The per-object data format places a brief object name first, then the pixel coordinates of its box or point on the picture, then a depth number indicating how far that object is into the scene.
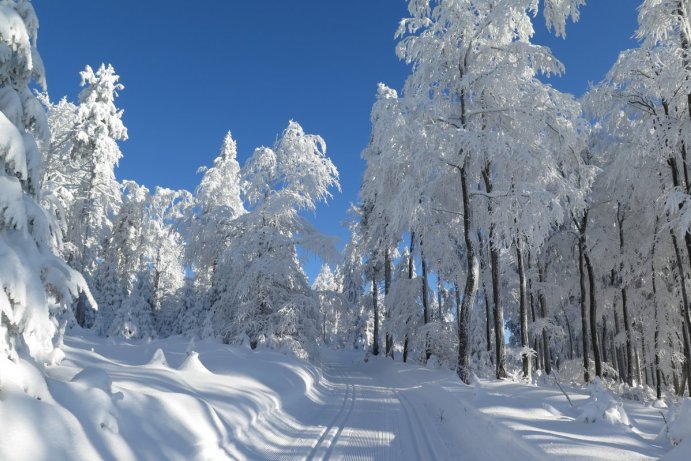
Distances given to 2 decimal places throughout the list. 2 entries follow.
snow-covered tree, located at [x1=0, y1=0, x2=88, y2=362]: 4.33
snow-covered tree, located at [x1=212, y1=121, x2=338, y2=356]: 16.33
